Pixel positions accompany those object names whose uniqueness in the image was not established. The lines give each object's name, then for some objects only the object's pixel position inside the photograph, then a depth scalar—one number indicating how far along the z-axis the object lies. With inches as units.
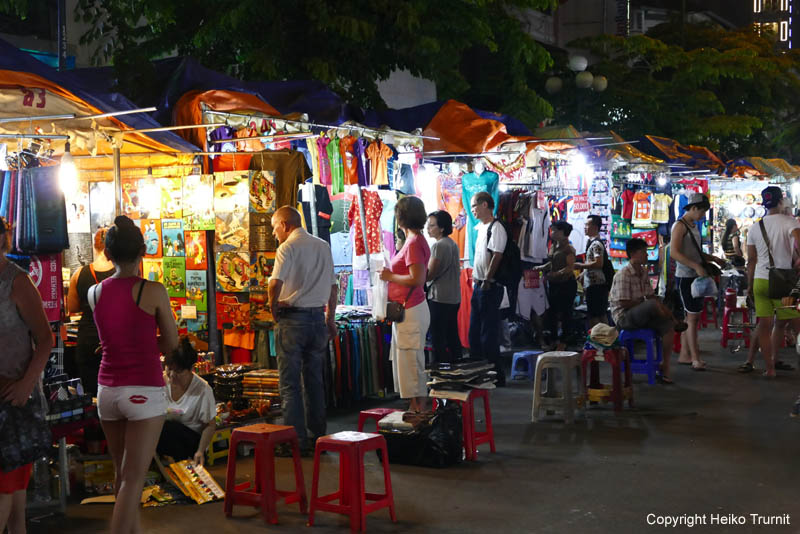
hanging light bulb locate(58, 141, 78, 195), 245.2
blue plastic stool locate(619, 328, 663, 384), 403.9
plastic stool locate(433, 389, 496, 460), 281.1
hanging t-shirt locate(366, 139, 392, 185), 383.9
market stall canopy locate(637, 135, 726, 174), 560.4
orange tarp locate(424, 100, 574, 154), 450.6
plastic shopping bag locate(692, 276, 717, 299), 433.1
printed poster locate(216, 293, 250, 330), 332.2
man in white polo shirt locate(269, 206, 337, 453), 286.4
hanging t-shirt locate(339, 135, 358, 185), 369.8
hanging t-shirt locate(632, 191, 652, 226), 626.8
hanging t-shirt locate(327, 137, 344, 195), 364.5
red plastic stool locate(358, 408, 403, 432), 280.5
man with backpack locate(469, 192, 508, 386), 402.3
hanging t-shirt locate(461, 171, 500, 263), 465.4
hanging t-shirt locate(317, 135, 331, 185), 359.6
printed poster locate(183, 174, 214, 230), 333.4
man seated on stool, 401.1
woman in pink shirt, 297.6
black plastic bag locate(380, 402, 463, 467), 272.7
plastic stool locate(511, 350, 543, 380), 433.7
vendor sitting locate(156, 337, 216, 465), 267.1
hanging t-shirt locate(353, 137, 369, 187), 377.4
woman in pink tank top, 173.9
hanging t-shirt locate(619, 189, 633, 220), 625.9
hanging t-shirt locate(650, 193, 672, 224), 639.1
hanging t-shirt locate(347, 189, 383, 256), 381.4
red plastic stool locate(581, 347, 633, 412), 350.9
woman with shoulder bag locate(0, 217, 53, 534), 166.4
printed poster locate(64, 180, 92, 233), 358.6
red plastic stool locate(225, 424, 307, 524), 225.0
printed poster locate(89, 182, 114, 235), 361.7
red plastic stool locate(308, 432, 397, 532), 217.6
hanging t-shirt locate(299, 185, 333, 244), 340.2
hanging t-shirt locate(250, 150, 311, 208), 328.2
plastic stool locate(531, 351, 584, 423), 329.4
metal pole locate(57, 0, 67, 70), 454.9
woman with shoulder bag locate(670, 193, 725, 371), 437.4
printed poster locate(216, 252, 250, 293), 329.7
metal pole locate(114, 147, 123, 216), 279.5
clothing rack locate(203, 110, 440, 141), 328.5
